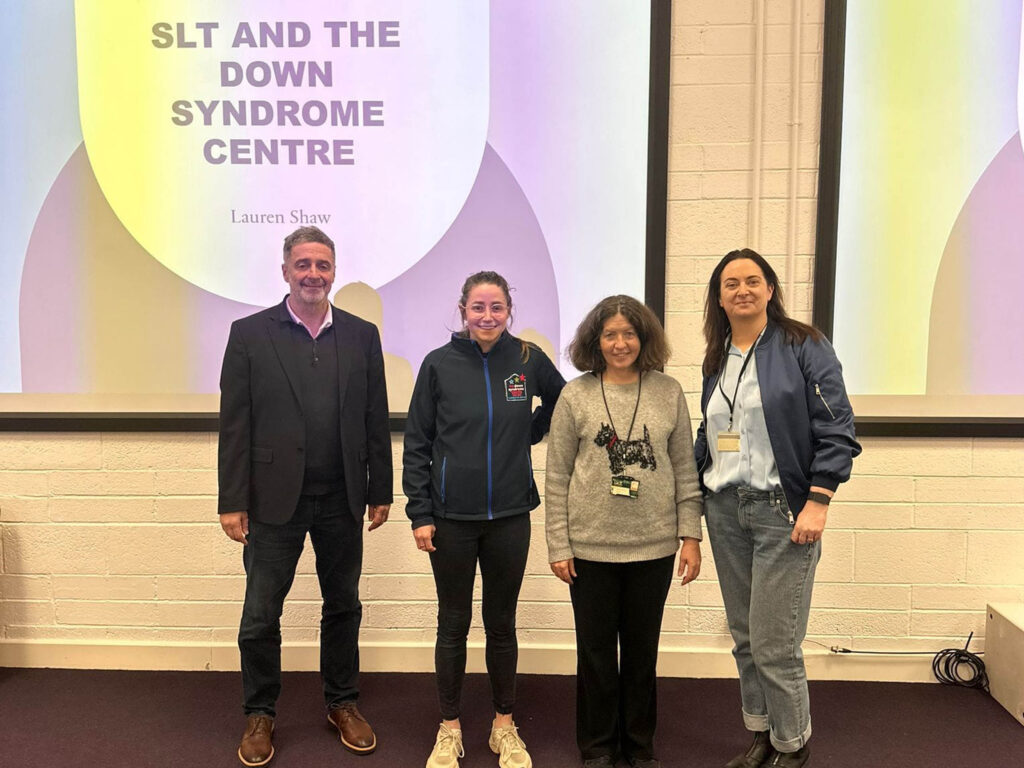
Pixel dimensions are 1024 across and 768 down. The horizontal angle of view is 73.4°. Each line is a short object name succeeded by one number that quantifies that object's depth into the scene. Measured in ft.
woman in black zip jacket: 6.24
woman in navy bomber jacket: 5.74
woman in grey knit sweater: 6.00
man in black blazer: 6.48
